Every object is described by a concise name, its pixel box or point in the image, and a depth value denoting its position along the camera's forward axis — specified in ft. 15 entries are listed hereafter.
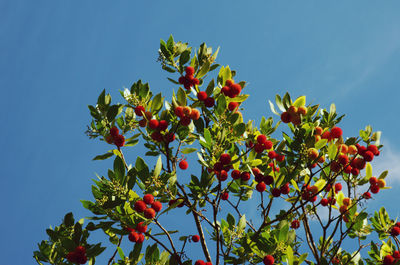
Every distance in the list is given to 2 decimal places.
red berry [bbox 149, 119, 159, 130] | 12.41
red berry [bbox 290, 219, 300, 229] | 16.65
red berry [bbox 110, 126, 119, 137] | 12.94
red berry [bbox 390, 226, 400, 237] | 16.44
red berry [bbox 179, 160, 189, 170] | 13.98
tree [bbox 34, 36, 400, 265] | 11.74
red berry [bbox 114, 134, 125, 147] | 13.02
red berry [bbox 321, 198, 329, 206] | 15.49
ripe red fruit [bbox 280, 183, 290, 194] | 13.75
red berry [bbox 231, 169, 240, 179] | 13.51
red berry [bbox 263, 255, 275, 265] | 12.68
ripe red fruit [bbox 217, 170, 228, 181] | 13.01
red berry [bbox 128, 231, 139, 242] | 11.81
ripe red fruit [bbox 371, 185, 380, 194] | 15.69
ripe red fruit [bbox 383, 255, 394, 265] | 15.46
